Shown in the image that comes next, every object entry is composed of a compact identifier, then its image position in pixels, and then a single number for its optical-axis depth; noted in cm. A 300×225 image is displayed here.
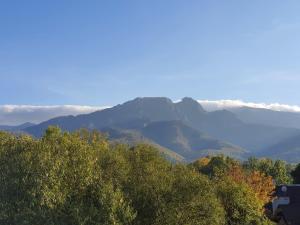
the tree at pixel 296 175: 18540
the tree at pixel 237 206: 7681
